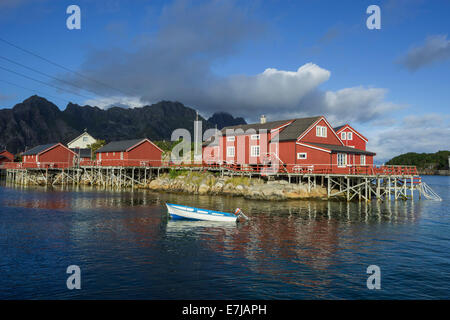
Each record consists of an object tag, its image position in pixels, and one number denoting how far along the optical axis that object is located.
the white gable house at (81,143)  101.75
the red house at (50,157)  71.81
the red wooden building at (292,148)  41.34
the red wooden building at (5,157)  100.38
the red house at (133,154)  64.00
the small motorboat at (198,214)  25.28
